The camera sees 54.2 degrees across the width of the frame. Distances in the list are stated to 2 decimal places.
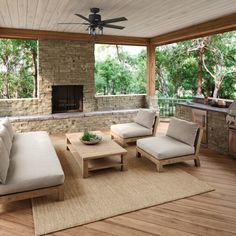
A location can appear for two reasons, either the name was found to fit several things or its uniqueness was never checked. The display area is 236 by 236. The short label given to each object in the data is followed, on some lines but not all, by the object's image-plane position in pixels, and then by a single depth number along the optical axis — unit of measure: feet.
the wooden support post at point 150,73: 25.94
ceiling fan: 13.29
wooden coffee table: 11.78
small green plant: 13.58
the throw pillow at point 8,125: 13.34
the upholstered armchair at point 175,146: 12.43
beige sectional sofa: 8.61
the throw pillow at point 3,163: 8.51
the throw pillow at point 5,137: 11.15
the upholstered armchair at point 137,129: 16.44
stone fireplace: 21.49
